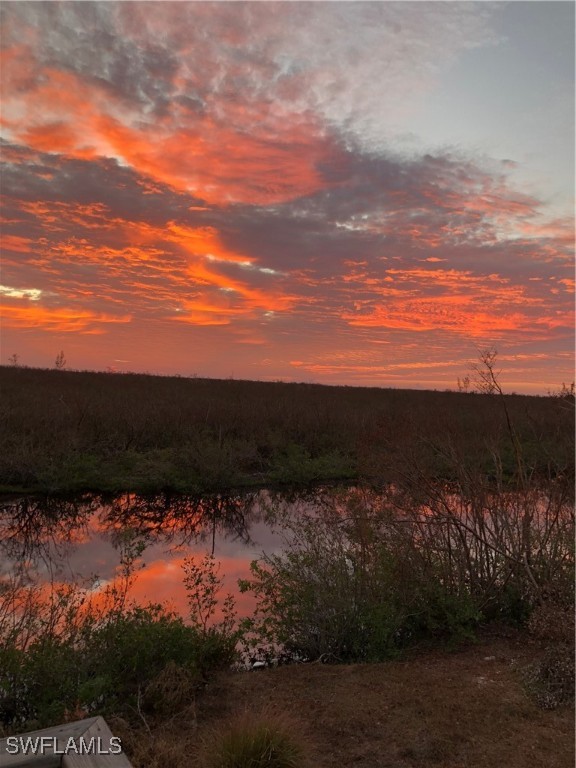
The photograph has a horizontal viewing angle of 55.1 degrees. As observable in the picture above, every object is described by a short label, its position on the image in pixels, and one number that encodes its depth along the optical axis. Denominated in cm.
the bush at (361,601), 603
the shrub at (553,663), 455
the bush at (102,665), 453
